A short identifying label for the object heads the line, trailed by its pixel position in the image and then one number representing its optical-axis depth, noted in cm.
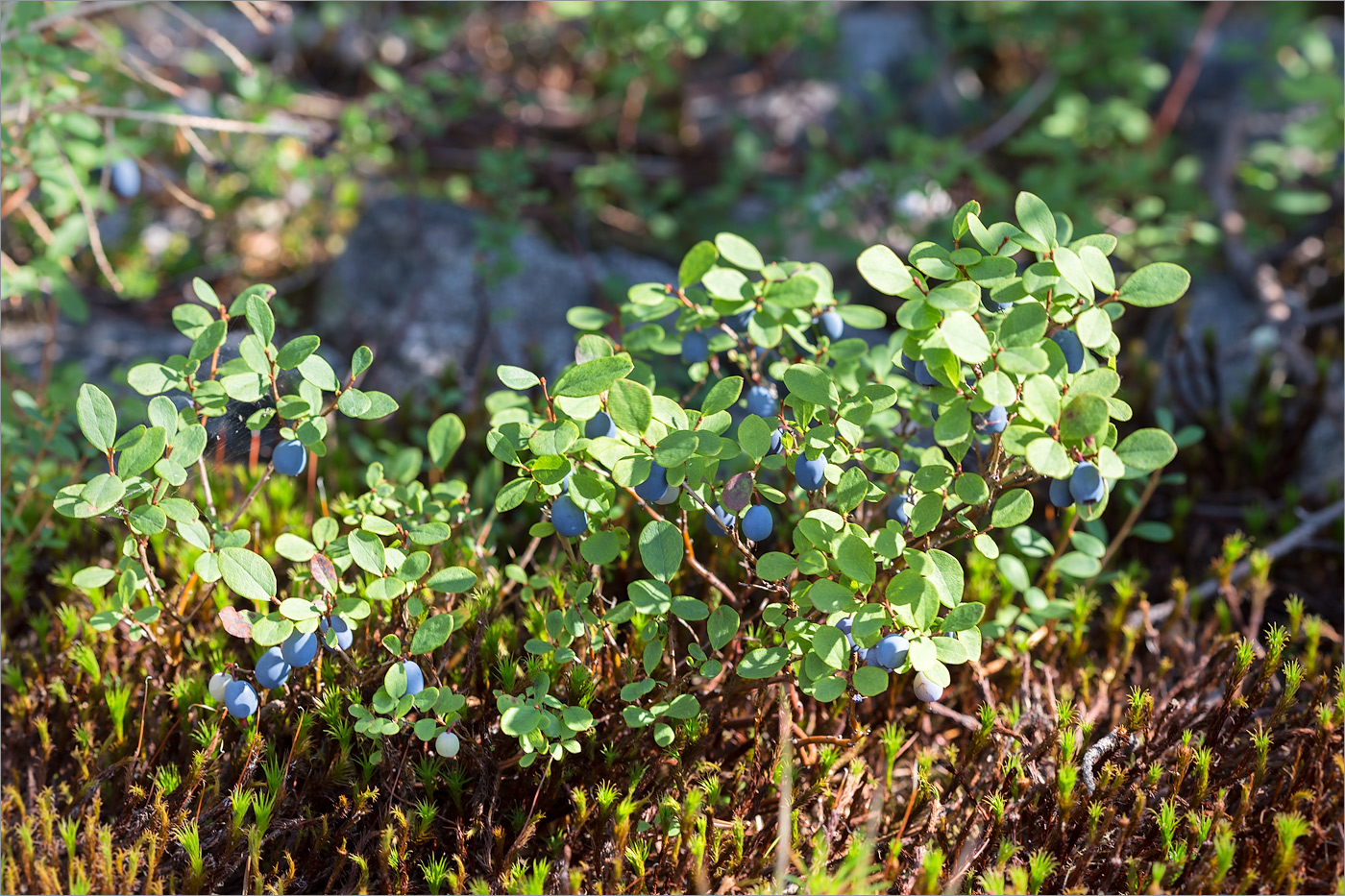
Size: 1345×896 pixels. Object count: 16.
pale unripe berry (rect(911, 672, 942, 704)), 71
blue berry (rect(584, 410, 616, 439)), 71
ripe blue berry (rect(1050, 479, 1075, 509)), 70
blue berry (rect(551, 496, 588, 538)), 71
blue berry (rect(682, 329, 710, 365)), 76
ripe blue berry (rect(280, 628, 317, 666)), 71
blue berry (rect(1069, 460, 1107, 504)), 68
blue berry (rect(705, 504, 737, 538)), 72
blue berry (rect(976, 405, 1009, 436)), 71
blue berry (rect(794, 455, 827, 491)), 71
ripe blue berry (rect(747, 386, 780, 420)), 75
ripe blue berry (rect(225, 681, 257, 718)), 71
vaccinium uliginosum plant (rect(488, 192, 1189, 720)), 69
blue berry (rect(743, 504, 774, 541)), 71
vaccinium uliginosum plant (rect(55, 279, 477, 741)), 70
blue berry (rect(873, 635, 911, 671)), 70
